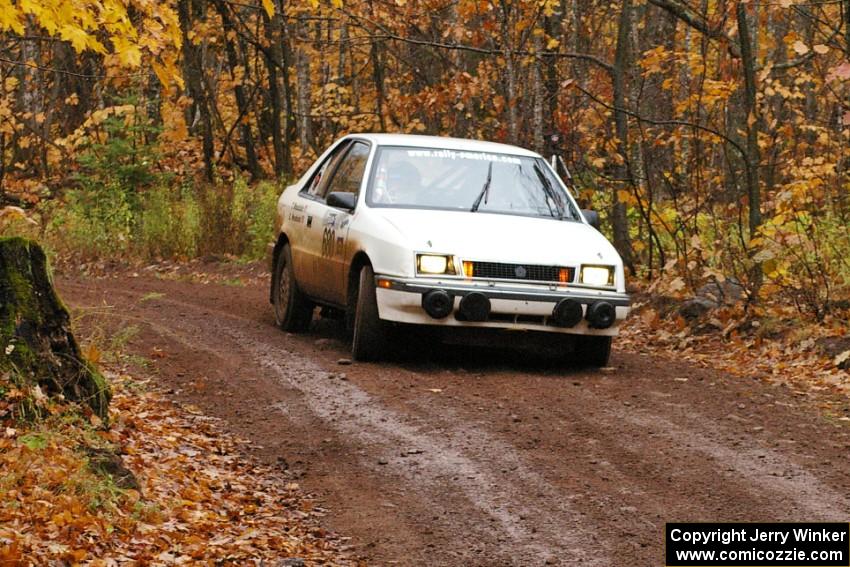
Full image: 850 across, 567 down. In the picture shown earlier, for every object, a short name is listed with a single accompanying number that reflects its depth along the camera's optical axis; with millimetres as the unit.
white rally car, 18844
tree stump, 13352
